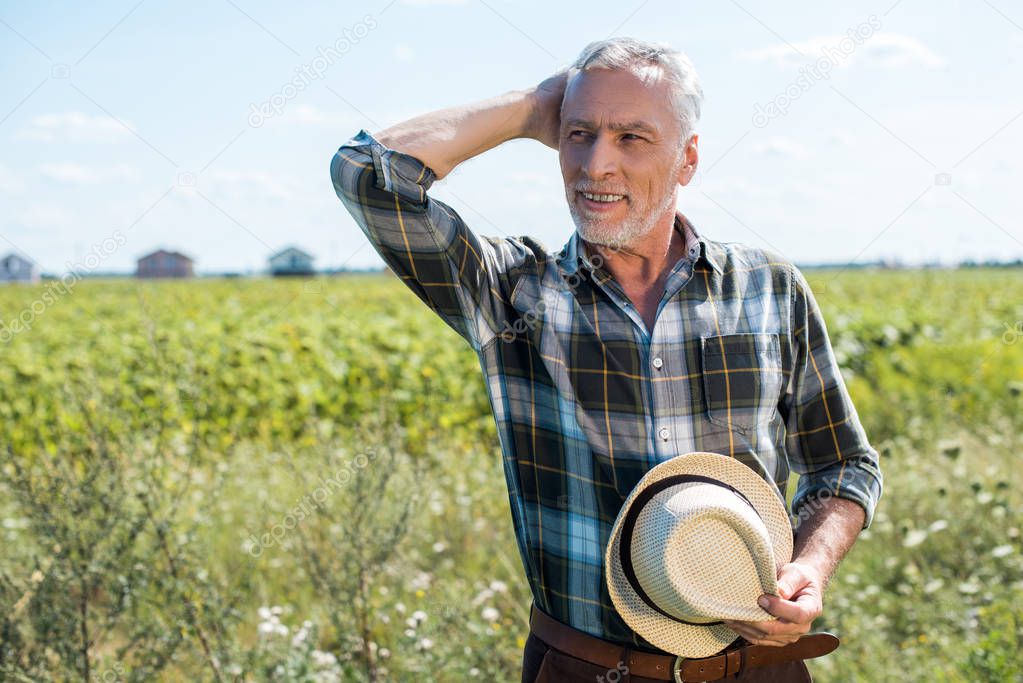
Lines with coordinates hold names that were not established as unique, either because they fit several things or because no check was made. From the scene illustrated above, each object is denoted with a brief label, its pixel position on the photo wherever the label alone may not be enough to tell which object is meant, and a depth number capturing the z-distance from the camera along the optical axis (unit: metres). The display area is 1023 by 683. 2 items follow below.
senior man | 1.88
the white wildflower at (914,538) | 4.31
